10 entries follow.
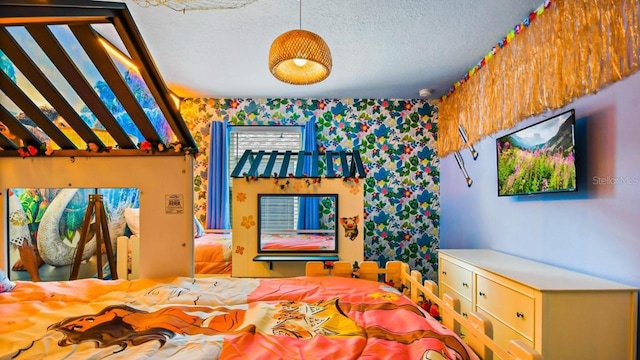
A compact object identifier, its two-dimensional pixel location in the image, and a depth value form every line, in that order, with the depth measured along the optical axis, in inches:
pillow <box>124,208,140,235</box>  74.1
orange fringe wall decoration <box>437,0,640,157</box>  60.6
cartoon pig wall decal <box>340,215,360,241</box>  107.4
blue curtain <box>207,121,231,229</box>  153.6
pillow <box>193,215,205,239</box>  136.6
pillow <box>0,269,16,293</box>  54.6
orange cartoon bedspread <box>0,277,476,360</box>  34.7
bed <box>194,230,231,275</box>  116.5
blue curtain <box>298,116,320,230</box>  108.0
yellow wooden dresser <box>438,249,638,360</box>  56.6
